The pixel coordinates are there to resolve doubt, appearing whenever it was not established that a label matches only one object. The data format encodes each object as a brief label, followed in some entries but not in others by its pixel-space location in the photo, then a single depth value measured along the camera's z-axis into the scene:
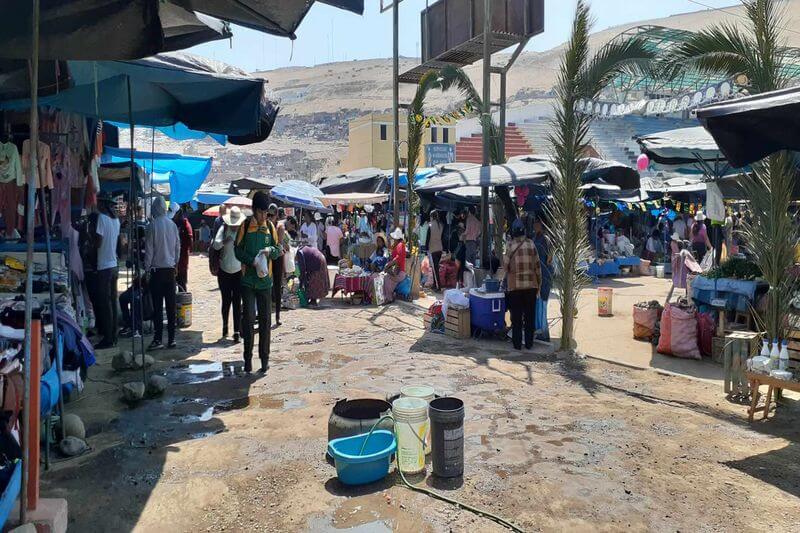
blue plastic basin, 4.04
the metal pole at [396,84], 14.30
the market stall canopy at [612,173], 10.05
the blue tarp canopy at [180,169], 10.96
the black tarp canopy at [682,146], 8.40
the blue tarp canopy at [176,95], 5.38
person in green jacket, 6.71
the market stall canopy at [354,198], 18.81
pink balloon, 12.11
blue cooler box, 8.61
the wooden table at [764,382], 5.12
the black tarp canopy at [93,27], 3.38
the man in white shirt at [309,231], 15.46
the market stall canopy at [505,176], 8.72
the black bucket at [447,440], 4.15
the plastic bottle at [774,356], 5.41
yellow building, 45.16
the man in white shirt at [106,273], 7.71
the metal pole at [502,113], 11.33
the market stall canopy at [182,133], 8.43
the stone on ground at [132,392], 5.84
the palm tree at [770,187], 5.81
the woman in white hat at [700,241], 15.09
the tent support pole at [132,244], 6.69
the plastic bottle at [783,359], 5.38
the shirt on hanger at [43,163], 5.66
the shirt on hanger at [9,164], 5.60
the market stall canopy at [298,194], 15.05
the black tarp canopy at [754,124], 4.65
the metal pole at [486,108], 10.64
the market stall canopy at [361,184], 19.82
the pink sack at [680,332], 7.56
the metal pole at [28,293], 2.94
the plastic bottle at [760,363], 5.40
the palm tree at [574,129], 7.62
